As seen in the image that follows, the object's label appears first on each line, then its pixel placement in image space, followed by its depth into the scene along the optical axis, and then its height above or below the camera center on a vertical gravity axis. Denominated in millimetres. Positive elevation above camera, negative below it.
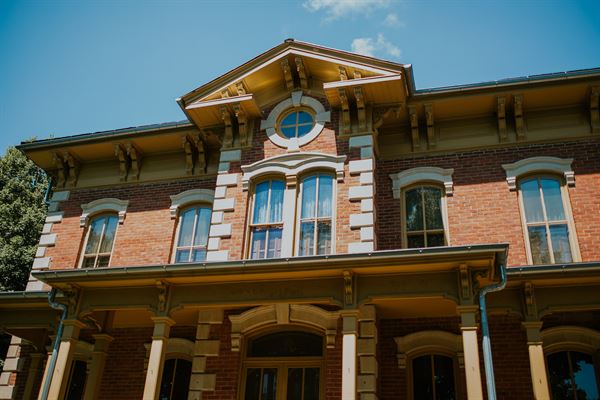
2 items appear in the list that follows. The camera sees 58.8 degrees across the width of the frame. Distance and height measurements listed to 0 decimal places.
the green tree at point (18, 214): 19797 +8602
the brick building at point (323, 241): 8414 +4233
